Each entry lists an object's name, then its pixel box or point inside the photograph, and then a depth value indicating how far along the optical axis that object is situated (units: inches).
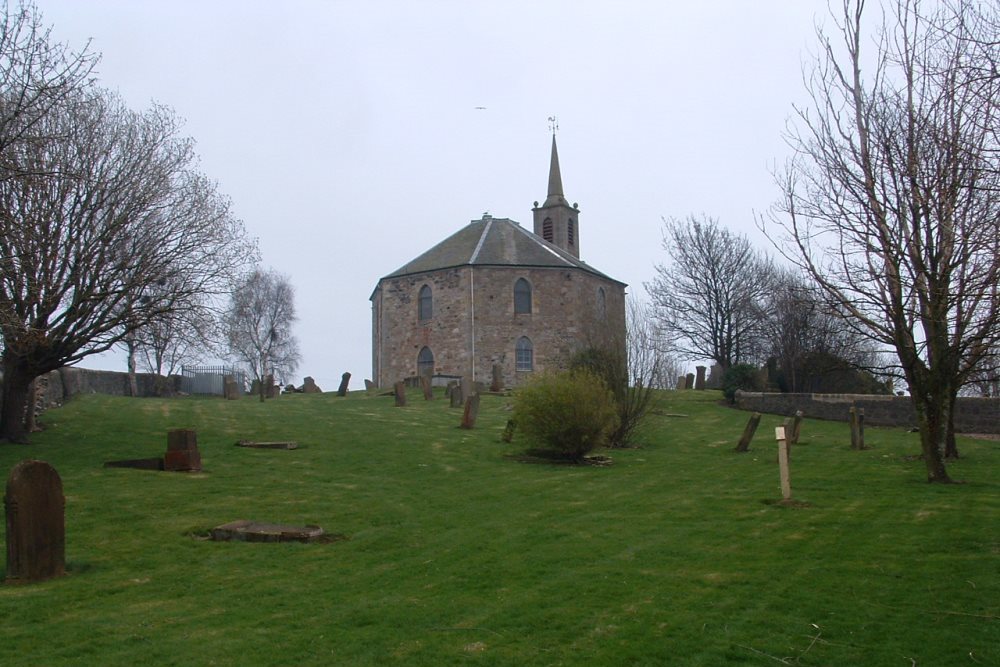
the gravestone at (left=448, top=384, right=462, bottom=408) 1124.5
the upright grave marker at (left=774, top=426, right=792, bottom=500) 469.1
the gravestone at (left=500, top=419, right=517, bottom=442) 779.4
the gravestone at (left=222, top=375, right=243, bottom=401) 1301.7
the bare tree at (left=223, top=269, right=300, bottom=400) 2393.0
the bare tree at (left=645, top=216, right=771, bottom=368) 1547.7
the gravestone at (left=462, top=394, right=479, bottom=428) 866.1
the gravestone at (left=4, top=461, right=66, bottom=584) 324.8
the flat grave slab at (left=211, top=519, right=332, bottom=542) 392.2
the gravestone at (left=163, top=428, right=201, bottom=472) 570.3
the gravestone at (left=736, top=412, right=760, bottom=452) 759.7
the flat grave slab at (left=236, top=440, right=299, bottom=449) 693.3
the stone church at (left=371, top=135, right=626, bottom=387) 1852.9
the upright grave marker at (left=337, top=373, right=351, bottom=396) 1451.8
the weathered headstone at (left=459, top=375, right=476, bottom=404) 1186.6
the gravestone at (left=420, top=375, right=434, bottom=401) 1235.9
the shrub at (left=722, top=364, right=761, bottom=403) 1302.9
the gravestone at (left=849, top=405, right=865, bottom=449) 774.5
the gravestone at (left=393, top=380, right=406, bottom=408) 1115.8
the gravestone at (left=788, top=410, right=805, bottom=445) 786.8
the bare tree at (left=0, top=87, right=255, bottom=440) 617.6
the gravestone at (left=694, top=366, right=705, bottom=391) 1649.9
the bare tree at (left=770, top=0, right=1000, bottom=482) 430.9
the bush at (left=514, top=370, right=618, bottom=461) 688.4
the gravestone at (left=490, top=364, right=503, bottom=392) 1405.0
